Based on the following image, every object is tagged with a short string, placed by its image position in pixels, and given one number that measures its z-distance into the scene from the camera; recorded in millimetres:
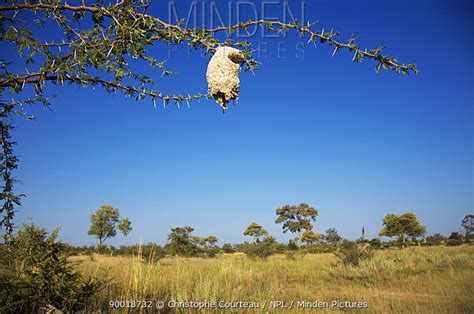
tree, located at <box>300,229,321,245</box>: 43781
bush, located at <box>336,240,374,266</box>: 13191
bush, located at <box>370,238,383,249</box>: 32544
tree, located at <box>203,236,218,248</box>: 51462
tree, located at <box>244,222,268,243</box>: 50625
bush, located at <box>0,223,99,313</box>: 3467
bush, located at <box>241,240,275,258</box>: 19641
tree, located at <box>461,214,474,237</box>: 47031
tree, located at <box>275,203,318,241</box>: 44625
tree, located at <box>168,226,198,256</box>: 26016
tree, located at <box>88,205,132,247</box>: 39719
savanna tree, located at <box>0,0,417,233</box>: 1518
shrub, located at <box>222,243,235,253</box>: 37094
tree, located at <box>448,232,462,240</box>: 37381
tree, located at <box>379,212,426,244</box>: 40094
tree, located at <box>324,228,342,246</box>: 41931
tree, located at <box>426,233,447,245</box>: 36994
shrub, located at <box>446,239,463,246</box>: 31922
